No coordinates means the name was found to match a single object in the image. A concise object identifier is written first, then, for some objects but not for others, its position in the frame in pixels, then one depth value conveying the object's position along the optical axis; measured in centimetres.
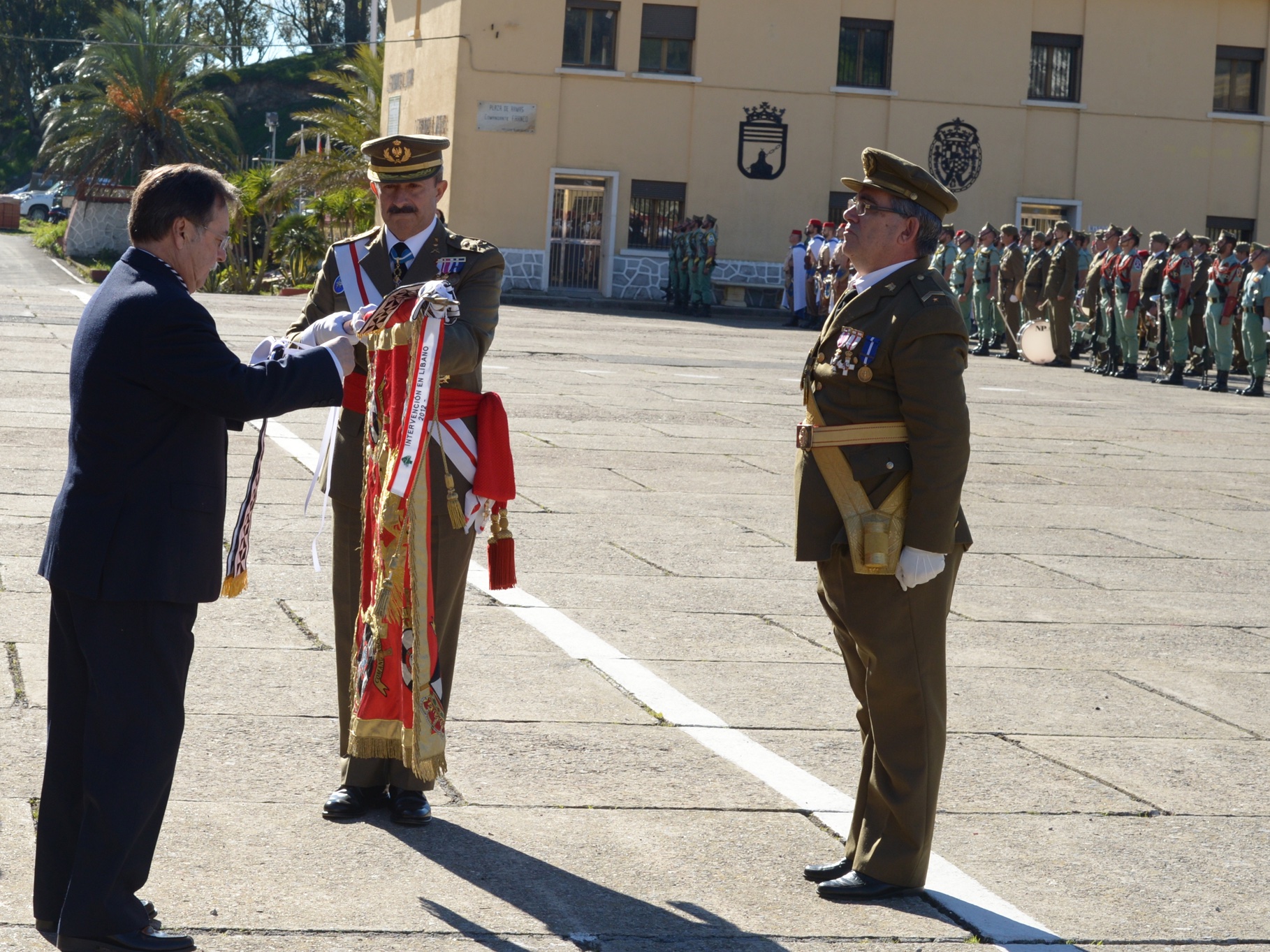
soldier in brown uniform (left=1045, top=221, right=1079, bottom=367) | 2609
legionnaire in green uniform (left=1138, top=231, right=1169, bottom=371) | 2416
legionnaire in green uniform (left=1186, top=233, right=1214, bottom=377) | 2372
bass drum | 2625
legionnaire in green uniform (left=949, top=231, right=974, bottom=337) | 2934
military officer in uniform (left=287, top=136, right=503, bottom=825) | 500
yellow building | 3675
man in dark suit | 380
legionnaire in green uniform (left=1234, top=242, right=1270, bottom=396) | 2208
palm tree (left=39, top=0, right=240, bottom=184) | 4988
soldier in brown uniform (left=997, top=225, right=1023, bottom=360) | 2764
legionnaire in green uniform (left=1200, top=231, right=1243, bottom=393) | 2297
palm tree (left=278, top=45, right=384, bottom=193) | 3878
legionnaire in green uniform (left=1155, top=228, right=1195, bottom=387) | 2362
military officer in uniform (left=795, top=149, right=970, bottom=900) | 434
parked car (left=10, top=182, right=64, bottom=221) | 7525
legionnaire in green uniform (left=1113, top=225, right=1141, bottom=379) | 2448
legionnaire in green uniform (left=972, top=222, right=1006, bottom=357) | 2891
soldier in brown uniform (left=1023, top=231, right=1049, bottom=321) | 2697
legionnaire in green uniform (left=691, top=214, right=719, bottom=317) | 3562
